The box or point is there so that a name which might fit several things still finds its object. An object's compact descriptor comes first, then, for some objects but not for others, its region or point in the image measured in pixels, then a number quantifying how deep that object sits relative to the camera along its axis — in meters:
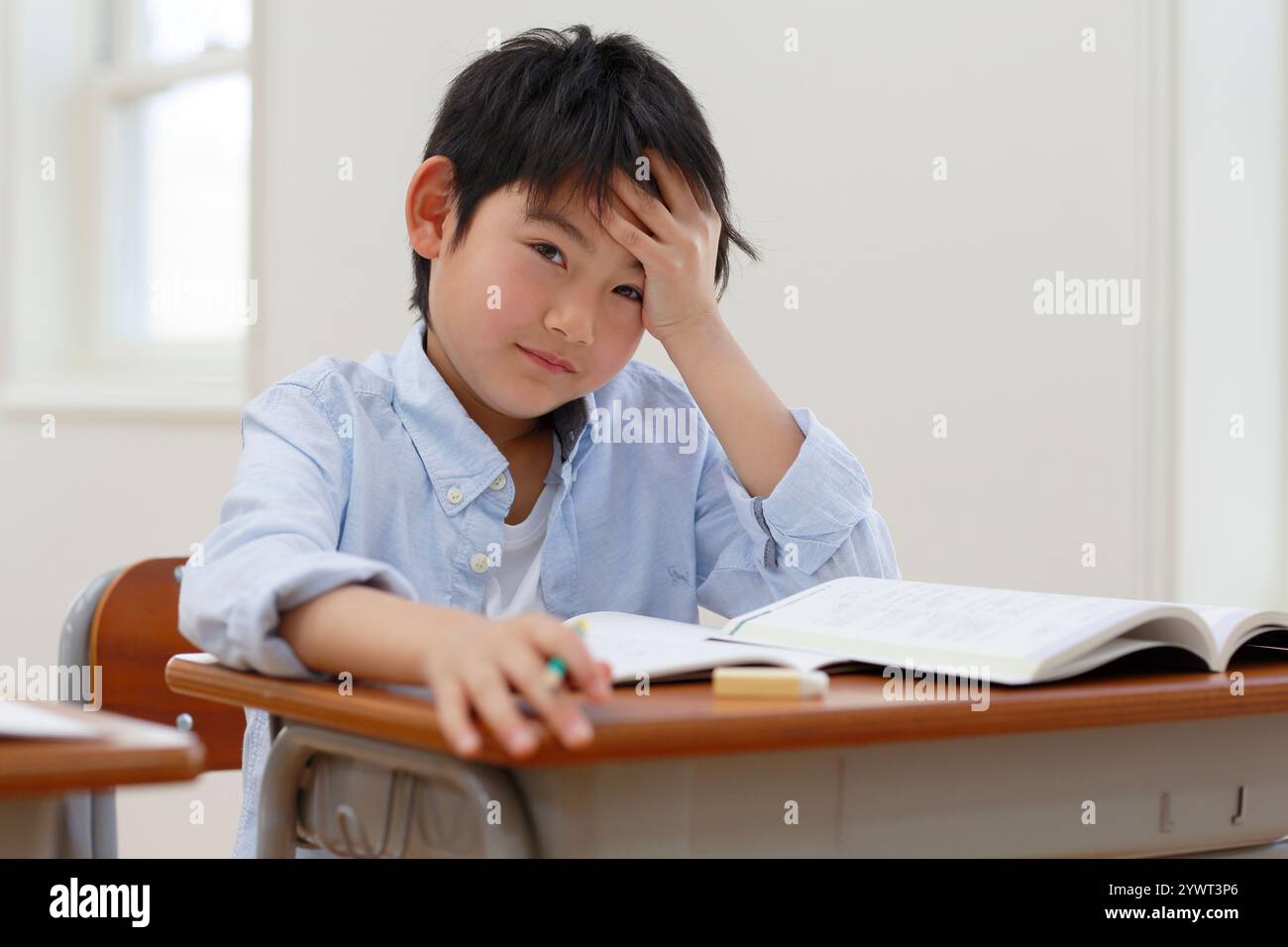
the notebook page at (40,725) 0.62
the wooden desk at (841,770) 0.73
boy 1.23
